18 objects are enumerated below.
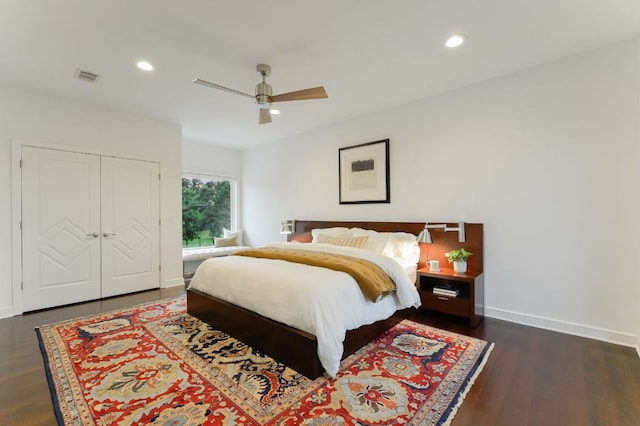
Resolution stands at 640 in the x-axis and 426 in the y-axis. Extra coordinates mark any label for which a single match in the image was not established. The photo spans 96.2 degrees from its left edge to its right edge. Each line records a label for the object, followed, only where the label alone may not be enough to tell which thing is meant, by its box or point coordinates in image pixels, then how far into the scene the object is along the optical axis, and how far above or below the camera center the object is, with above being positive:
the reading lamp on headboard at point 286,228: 5.16 -0.28
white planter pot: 3.21 -0.62
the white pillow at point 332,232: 4.18 -0.30
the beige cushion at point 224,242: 6.04 -0.61
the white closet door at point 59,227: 3.51 -0.18
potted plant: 3.21 -0.53
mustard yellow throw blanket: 2.37 -0.48
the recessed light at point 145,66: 2.88 +1.50
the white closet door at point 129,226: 4.09 -0.19
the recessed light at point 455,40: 2.45 +1.50
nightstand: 3.01 -0.90
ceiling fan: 2.63 +1.11
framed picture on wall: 4.15 +0.60
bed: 2.04 -0.80
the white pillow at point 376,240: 3.66 -0.36
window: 5.90 +0.13
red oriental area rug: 1.68 -1.18
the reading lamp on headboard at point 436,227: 3.36 -0.24
